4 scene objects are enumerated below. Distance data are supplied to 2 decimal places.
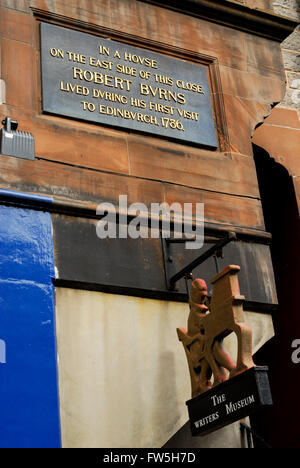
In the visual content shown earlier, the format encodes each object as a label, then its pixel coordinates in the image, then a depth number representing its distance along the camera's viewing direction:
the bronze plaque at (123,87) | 8.82
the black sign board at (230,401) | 6.59
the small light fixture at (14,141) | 8.08
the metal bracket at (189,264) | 7.98
